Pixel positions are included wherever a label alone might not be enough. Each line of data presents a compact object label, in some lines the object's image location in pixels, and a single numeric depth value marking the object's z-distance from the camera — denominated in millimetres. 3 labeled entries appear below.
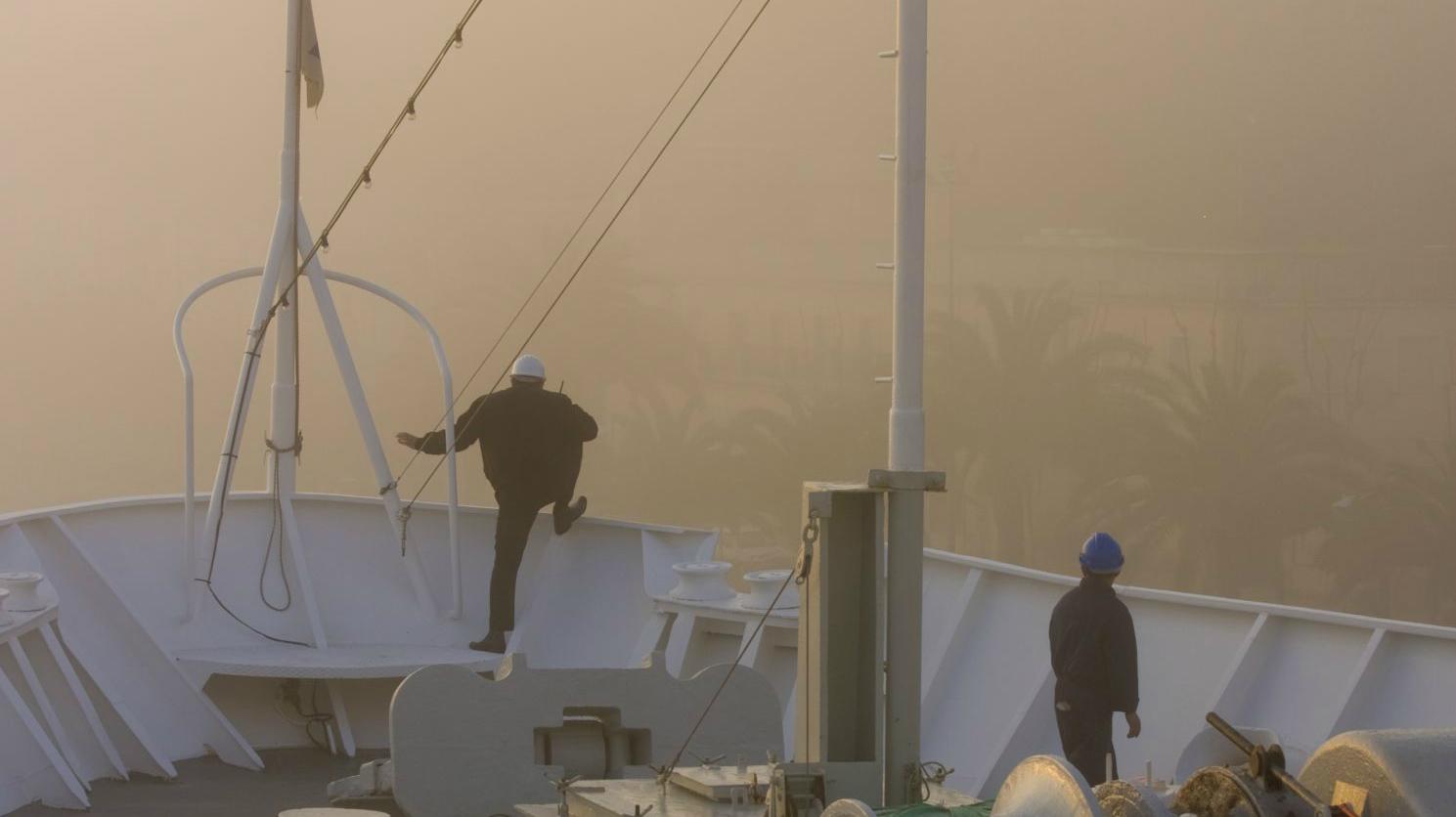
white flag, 21797
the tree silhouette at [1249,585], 94250
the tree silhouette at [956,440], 116875
